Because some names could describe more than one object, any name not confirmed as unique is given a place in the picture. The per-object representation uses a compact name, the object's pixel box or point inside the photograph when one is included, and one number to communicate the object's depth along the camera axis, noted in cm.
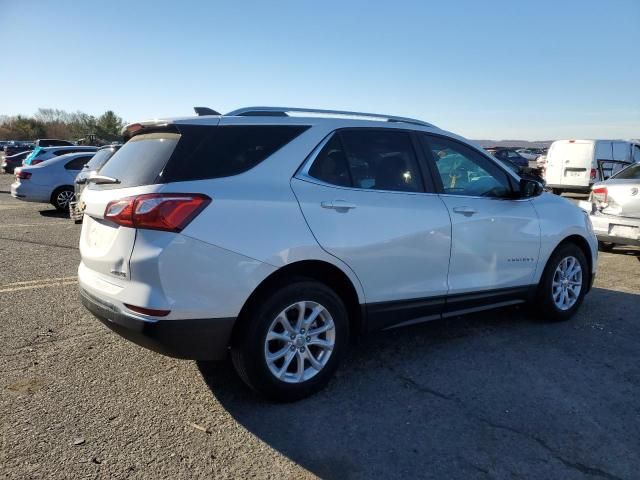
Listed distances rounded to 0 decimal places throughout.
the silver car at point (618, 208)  720
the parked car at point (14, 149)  3632
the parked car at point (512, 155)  3148
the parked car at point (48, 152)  1418
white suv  286
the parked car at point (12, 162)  2998
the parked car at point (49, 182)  1259
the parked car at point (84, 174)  920
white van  1616
